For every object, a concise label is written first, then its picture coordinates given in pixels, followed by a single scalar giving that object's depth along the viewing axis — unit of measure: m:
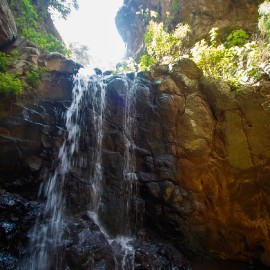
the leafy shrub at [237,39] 10.05
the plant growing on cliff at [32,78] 8.29
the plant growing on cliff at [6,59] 7.96
